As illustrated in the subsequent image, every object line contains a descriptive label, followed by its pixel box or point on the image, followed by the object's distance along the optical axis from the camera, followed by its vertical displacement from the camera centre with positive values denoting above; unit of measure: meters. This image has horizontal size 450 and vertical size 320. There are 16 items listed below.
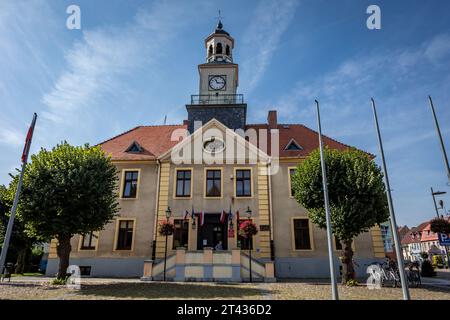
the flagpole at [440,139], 14.17 +5.46
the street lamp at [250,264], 18.19 -0.69
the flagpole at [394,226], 10.23 +0.99
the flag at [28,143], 13.57 +4.91
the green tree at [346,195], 16.09 +3.18
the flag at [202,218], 21.82 +2.46
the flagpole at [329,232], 10.46 +0.80
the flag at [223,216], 21.44 +2.56
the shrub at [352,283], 15.49 -1.53
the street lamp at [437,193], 27.36 +5.34
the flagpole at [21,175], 11.73 +3.32
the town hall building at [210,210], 21.45 +3.13
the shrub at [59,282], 15.22 -1.48
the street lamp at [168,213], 19.08 +2.46
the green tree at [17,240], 23.74 +0.95
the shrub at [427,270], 23.56 -1.31
